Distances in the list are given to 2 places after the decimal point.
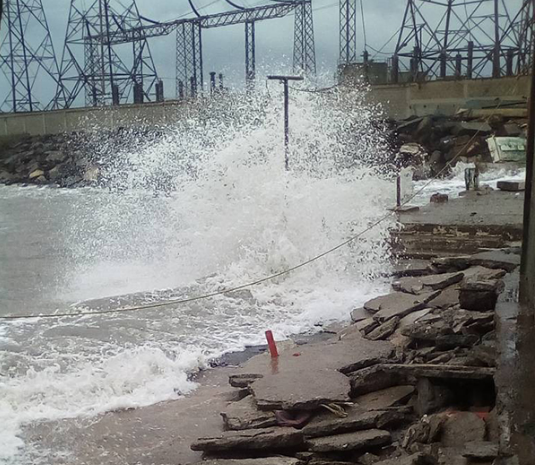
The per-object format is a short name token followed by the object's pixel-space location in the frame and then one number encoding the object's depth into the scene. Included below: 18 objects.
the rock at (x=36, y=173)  27.74
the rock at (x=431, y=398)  3.26
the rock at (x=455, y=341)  3.68
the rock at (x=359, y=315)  5.59
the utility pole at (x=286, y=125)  10.62
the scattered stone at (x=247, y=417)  3.41
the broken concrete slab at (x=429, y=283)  5.50
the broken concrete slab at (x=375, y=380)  3.61
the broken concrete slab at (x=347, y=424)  3.21
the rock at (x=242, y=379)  4.10
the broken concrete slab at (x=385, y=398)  3.42
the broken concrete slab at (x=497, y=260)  5.23
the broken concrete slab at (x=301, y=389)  3.45
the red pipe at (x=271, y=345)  4.59
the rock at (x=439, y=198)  10.40
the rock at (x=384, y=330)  4.67
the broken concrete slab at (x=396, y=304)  4.99
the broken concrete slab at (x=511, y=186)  10.55
